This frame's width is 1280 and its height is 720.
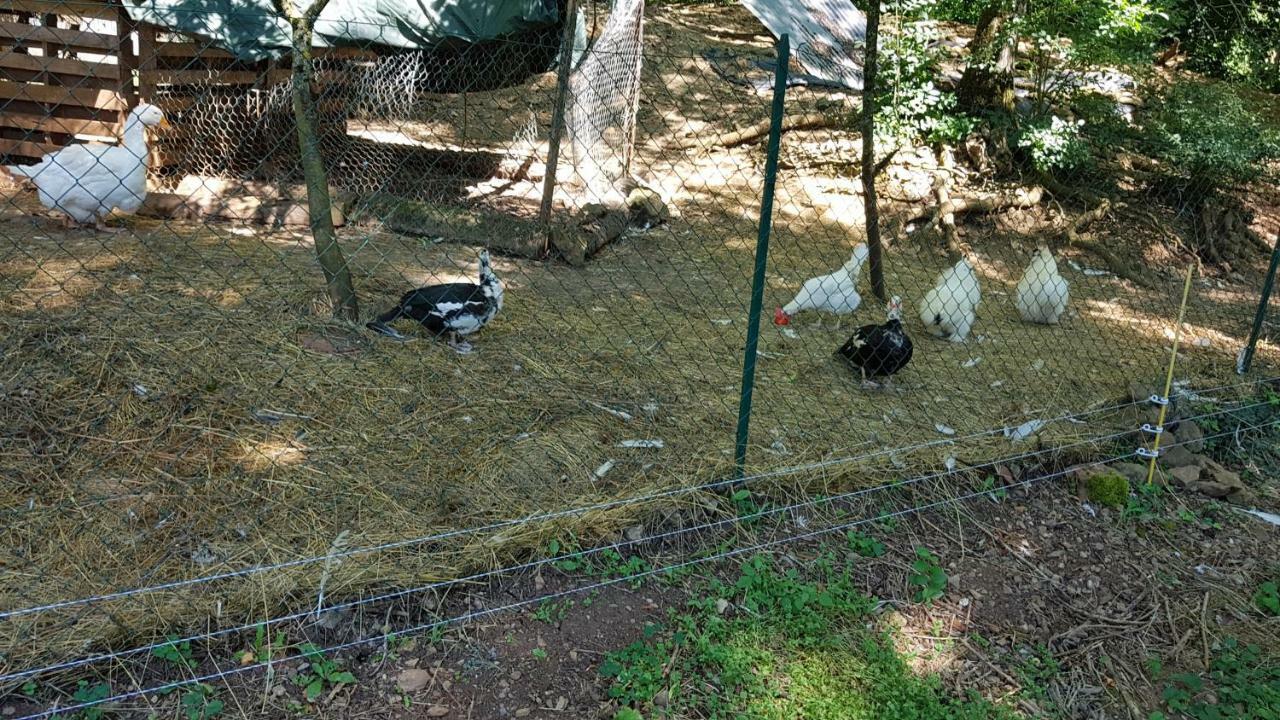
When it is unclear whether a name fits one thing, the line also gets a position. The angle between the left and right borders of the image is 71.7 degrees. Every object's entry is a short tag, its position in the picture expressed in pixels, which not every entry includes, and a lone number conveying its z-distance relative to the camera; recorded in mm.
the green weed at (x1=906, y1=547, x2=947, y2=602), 3395
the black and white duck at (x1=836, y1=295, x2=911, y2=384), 4977
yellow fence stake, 4348
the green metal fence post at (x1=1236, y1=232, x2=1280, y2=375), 5520
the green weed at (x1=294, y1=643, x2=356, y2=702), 2619
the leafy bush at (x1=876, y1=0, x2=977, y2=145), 6992
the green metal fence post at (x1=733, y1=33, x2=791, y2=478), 3117
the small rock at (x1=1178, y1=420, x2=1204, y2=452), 4773
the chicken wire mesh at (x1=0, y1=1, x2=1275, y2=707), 3139
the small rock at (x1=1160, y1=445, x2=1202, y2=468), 4547
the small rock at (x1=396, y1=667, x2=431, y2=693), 2689
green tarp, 7098
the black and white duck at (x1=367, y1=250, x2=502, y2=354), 4723
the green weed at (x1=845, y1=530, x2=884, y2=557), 3574
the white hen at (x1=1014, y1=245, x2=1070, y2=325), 6527
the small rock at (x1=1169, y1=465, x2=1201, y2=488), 4426
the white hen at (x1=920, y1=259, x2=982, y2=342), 6008
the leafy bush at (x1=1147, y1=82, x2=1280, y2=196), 8719
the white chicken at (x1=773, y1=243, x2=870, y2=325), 5914
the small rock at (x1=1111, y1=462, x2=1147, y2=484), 4371
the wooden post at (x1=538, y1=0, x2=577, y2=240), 6410
